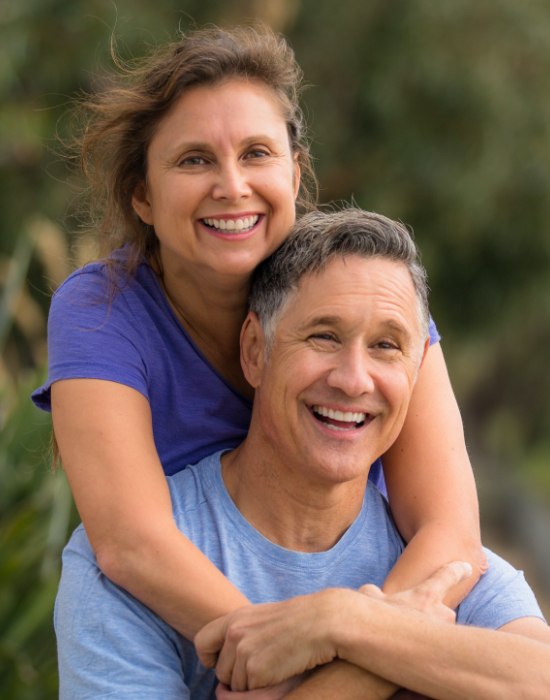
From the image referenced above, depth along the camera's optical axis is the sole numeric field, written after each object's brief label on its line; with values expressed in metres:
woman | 4.71
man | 4.29
